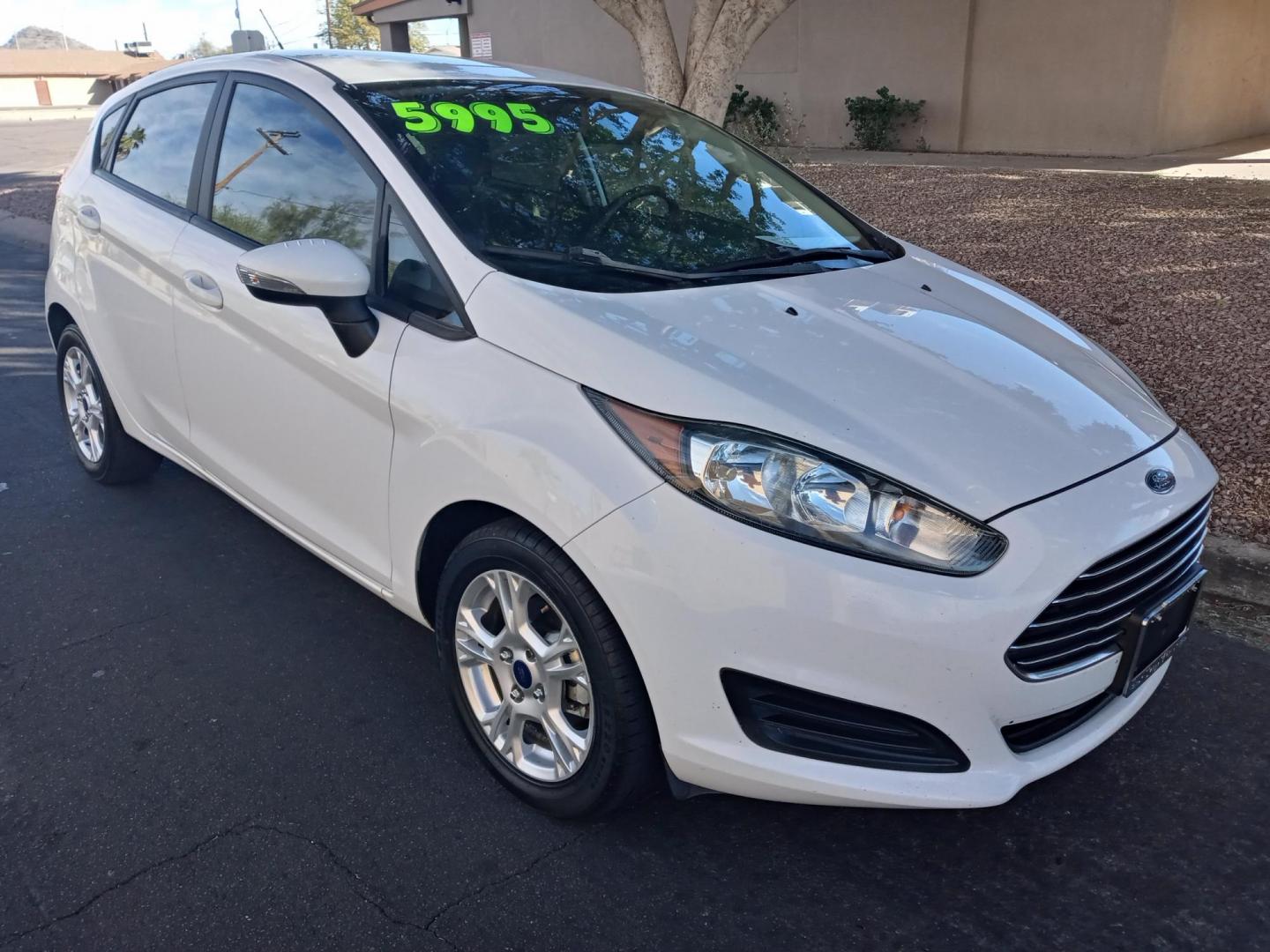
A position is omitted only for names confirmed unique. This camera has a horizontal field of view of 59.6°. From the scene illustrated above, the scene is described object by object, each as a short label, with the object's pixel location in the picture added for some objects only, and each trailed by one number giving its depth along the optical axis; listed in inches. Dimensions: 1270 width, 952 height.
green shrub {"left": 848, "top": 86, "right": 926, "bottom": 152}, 698.2
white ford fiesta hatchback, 89.5
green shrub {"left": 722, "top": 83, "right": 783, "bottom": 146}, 728.3
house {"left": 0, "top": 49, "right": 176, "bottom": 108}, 2536.9
